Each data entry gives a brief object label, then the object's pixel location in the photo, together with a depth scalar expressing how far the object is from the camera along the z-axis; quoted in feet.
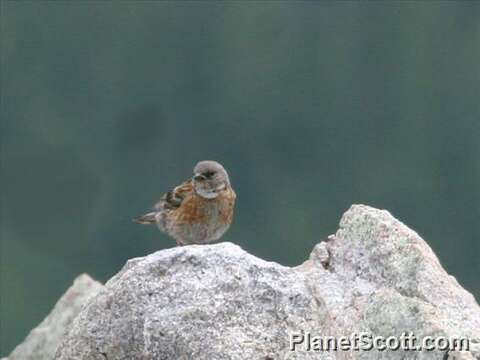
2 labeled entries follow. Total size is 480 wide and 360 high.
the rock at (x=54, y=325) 82.69
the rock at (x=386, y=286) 47.57
